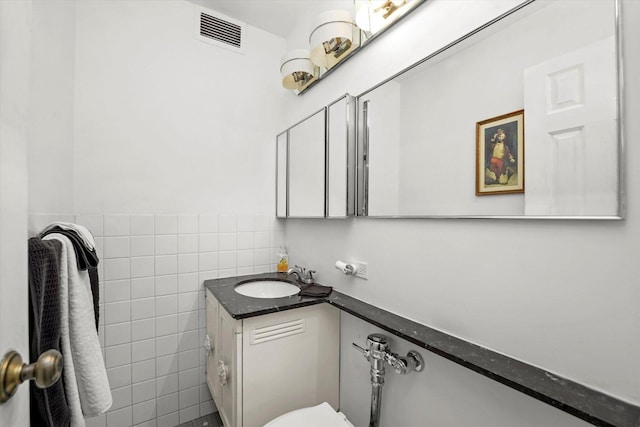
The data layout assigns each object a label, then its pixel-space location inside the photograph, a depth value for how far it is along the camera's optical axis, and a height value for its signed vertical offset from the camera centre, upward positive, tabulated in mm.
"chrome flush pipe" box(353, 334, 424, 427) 1038 -590
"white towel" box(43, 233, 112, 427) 706 -377
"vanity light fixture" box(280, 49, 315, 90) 1649 +904
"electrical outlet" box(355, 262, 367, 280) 1290 -274
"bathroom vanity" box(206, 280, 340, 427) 1179 -689
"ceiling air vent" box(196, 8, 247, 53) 1742 +1230
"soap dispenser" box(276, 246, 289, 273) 1900 -345
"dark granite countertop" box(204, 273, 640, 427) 587 -426
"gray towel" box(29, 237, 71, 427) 580 -249
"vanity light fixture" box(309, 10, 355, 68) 1321 +894
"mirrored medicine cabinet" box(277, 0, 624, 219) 646 +281
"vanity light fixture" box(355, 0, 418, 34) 1105 +868
